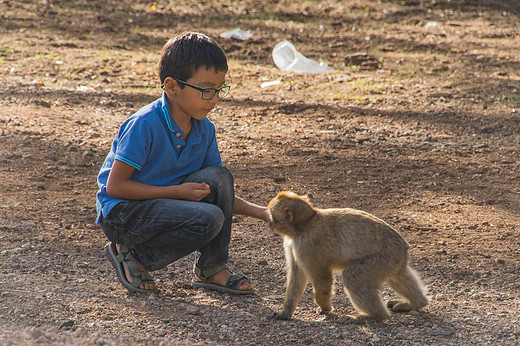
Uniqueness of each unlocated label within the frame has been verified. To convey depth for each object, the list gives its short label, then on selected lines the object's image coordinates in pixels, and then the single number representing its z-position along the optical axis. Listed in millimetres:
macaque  7969
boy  8234
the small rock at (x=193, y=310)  7914
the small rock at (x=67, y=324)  7193
